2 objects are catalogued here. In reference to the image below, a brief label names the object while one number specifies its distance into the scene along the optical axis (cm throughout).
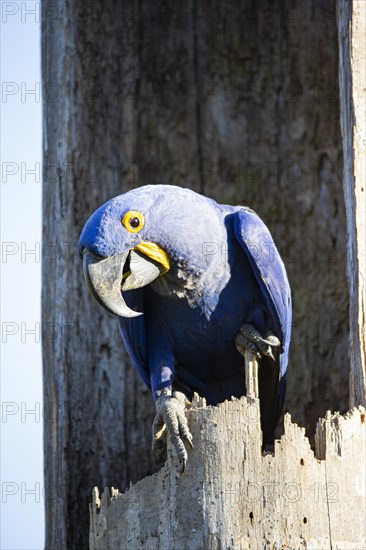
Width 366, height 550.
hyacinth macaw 897
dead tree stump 811
